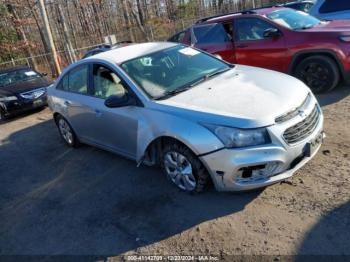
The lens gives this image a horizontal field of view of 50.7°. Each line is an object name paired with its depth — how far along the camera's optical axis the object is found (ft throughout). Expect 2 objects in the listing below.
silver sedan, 11.64
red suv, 21.01
